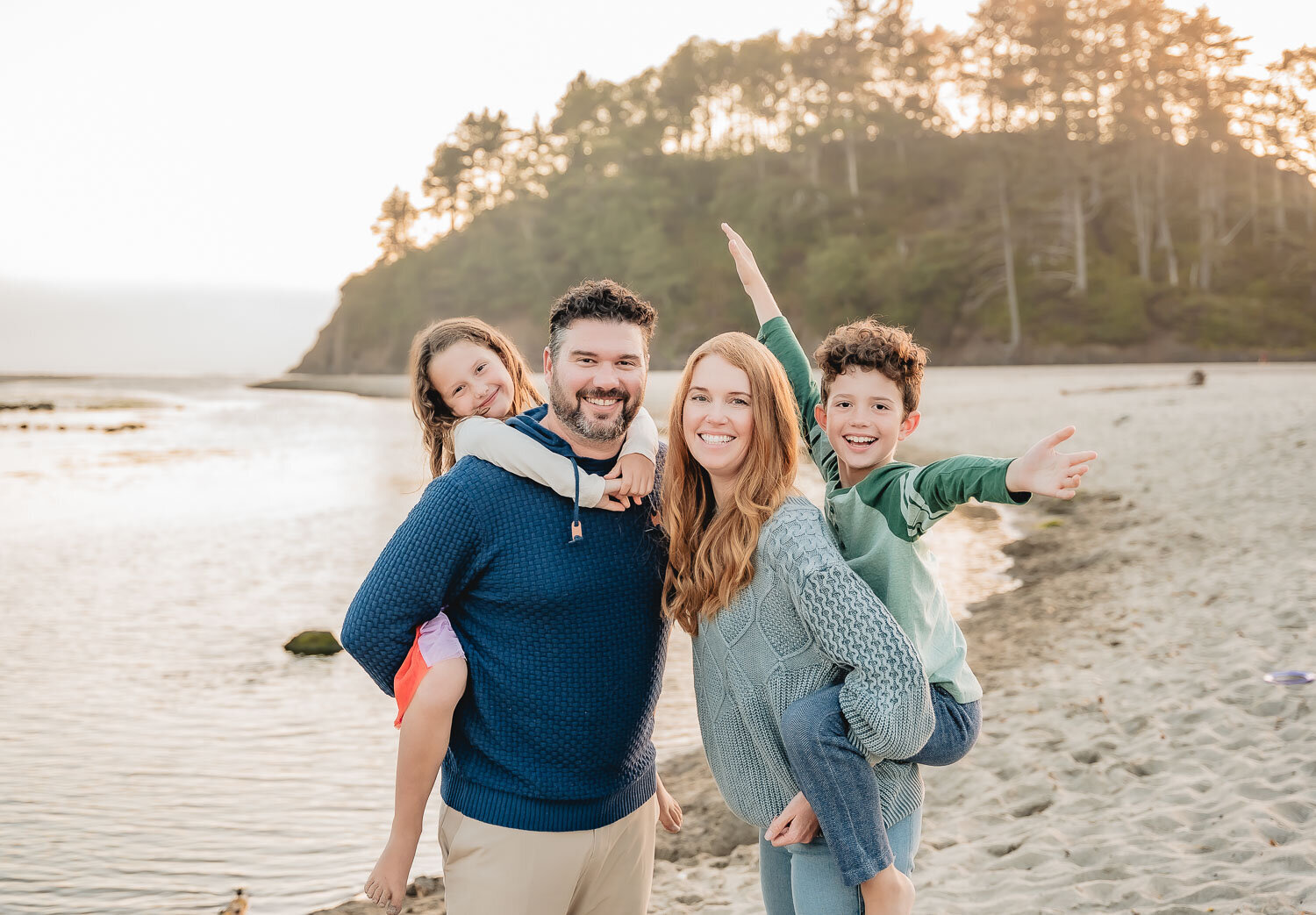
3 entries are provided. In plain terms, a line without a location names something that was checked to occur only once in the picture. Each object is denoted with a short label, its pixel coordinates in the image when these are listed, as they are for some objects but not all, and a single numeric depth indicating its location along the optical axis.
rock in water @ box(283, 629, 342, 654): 8.43
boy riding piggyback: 1.93
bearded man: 2.11
